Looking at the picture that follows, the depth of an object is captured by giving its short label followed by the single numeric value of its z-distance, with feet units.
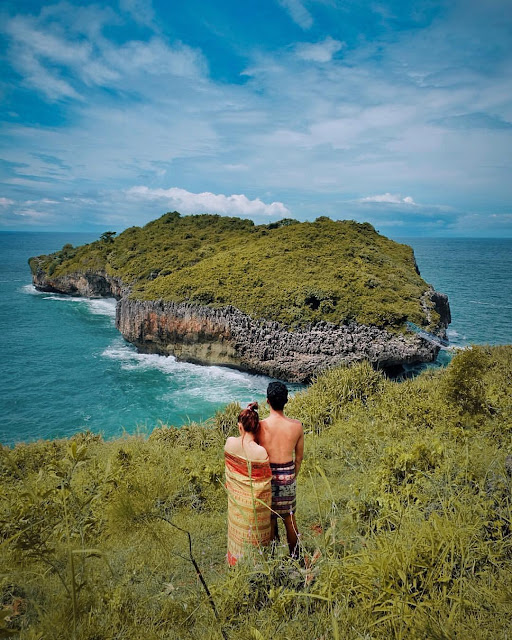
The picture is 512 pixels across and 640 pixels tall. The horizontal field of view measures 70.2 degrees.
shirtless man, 11.09
